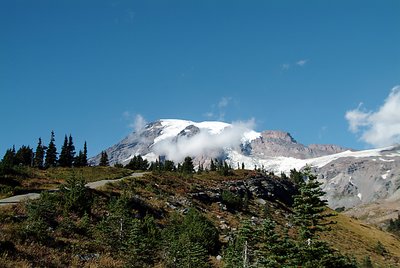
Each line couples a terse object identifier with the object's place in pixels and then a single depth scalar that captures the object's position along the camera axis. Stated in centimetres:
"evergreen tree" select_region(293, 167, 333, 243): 2444
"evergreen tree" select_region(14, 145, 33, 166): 10847
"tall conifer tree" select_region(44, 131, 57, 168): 11075
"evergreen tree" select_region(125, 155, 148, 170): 12894
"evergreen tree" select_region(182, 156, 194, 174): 12927
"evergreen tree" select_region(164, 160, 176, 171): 14175
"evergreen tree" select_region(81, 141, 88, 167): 12594
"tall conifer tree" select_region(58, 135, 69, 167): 11416
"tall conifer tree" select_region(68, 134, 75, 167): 11775
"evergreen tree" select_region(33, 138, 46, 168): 11862
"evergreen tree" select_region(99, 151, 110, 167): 13220
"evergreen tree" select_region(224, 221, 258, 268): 2681
